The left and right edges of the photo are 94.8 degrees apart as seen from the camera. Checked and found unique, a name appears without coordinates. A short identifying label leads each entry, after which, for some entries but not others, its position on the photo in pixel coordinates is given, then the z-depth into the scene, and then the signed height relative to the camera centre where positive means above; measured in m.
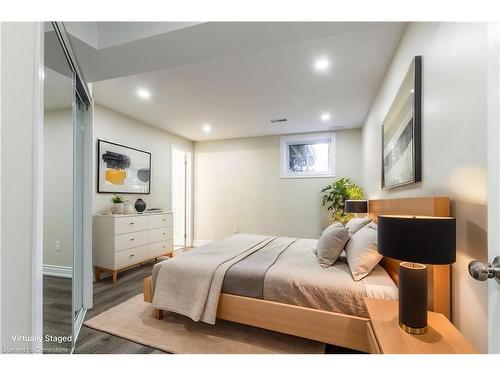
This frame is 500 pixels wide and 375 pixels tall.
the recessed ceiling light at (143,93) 2.96 +1.26
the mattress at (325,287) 1.52 -0.68
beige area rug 1.74 -1.21
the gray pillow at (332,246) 1.97 -0.50
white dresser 3.13 -0.76
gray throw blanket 1.85 -0.80
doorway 5.50 -0.24
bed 1.48 -0.75
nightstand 0.92 -0.64
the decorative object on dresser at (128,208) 3.53 -0.30
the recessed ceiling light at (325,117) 3.75 +1.22
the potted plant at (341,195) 4.18 -0.11
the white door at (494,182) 0.63 +0.02
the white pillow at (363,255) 1.69 -0.50
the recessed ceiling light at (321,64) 2.26 +1.27
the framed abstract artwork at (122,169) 3.42 +0.32
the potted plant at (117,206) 3.47 -0.26
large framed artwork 1.52 +0.44
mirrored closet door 1.37 -0.01
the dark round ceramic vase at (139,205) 3.80 -0.27
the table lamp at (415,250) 0.90 -0.24
